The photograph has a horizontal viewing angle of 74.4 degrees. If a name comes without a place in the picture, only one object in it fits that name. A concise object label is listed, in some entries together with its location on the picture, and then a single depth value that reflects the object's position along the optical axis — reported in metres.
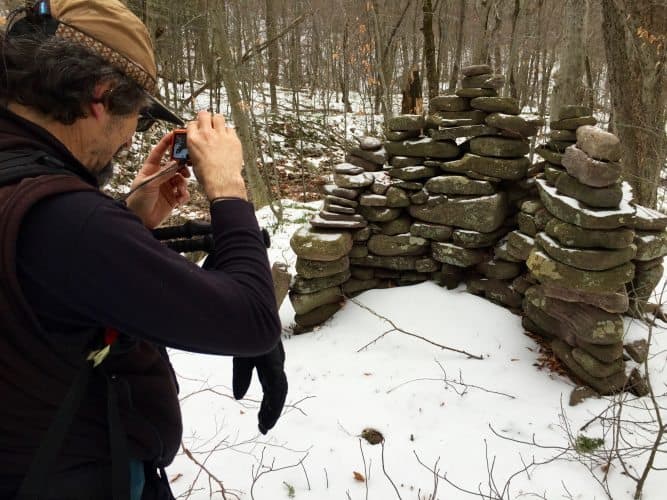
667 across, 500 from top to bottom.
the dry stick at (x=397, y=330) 4.07
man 0.85
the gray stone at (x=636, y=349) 3.77
